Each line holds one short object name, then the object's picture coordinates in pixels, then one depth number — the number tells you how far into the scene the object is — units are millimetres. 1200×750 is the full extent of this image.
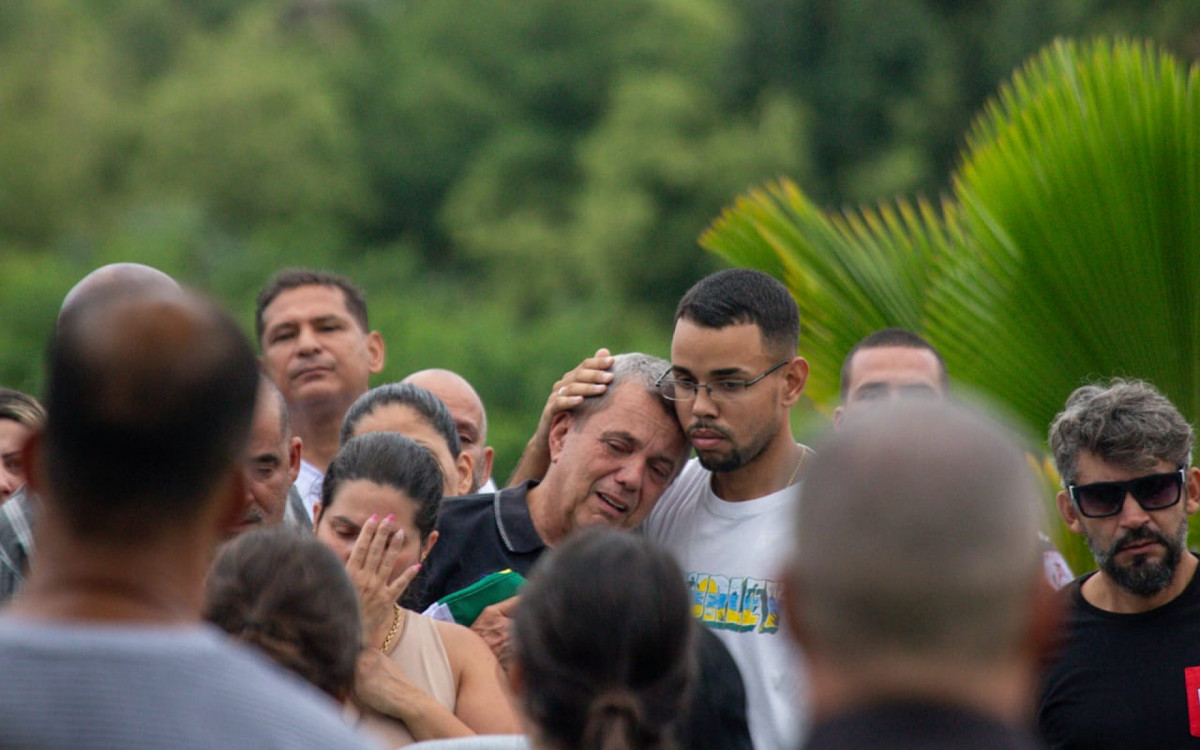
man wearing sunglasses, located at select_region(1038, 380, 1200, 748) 7473
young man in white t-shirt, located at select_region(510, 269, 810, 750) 7789
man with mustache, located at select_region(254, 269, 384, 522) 11617
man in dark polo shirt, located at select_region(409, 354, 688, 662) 8344
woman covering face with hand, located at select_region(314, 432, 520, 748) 6699
